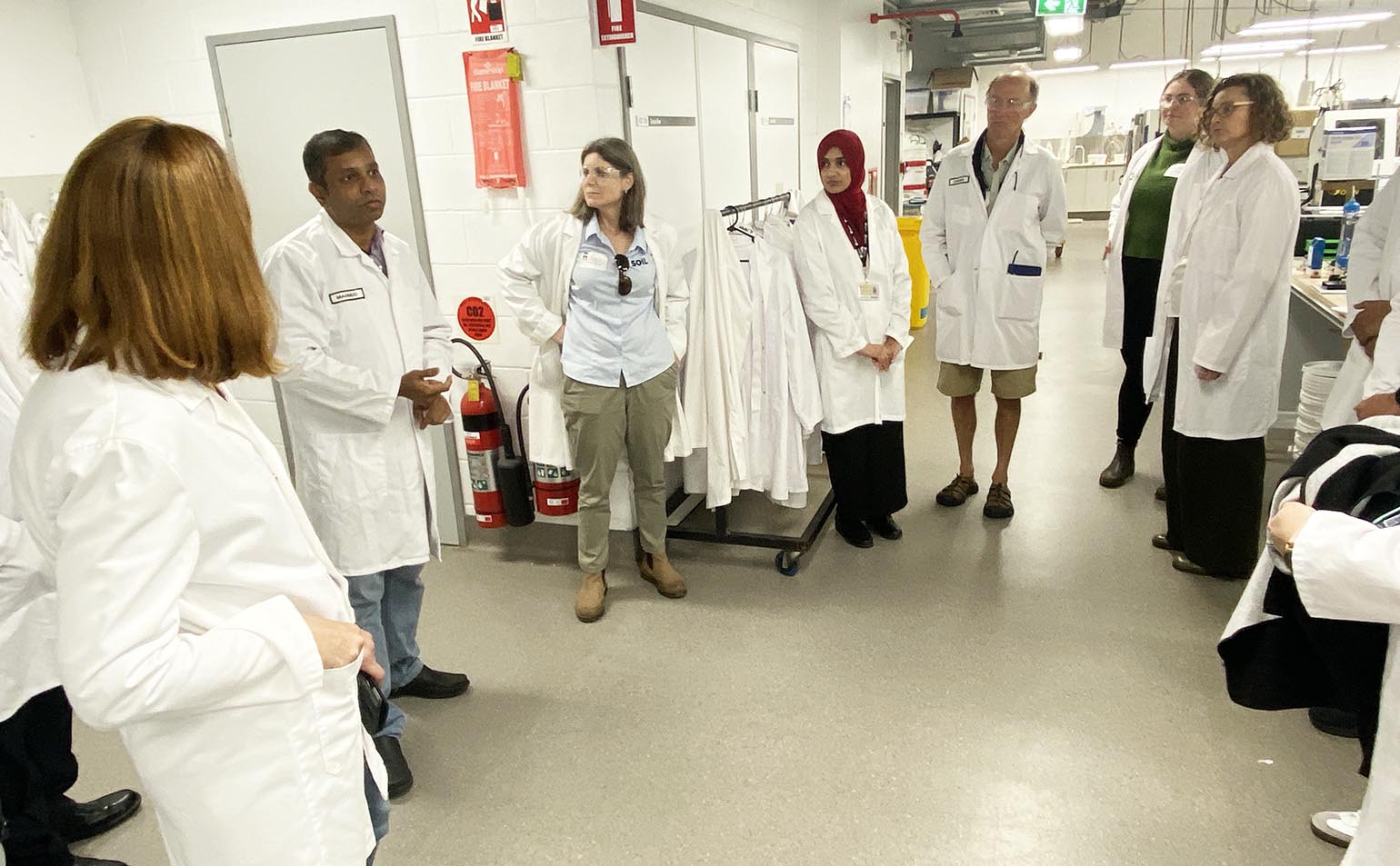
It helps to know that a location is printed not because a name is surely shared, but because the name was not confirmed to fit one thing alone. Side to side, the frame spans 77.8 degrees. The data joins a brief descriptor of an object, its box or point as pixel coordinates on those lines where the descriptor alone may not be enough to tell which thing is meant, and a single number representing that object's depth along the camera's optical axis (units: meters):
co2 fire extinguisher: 3.41
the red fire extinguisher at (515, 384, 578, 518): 3.33
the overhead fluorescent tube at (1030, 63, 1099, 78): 13.92
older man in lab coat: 3.45
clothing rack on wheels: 3.31
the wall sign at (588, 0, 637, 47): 2.93
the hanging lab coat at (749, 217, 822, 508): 3.18
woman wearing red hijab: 3.20
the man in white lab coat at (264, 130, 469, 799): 2.09
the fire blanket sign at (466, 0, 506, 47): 3.04
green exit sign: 6.50
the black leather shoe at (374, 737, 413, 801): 2.20
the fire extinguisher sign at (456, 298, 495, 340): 3.41
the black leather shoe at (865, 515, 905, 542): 3.57
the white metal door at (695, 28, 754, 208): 3.90
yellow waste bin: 6.77
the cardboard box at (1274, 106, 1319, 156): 5.55
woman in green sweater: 3.45
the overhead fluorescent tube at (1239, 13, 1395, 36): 7.69
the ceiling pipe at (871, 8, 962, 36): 6.29
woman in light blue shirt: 2.86
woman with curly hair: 2.70
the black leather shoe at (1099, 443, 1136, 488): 4.01
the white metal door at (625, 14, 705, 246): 3.31
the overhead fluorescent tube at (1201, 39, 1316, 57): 9.70
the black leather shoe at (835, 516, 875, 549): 3.51
